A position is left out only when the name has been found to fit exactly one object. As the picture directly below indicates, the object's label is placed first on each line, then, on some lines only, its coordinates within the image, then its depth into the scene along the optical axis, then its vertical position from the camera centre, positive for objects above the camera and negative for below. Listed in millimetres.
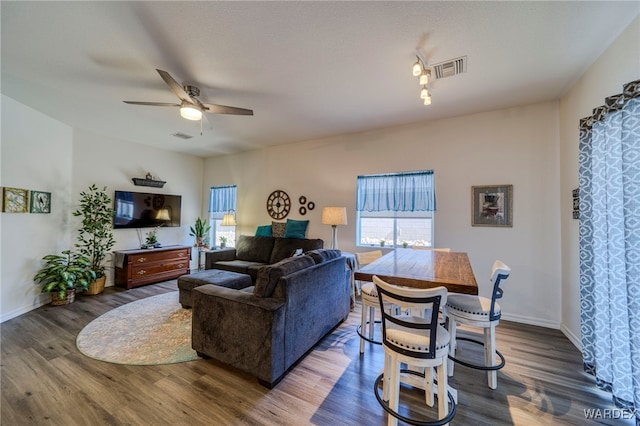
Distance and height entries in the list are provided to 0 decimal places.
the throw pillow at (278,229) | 5111 -244
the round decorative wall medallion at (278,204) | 5286 +311
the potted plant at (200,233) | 5855 -407
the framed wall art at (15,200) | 3068 +186
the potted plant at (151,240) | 5059 -528
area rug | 2371 -1399
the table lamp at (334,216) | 4047 +47
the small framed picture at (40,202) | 3434 +183
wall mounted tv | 4777 +140
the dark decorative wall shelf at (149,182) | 5066 +755
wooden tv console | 4484 -995
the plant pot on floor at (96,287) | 4102 -1259
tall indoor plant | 4184 -286
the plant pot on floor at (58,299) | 3588 -1290
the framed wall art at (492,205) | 3352 +233
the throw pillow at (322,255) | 2598 -421
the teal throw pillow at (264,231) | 5165 -296
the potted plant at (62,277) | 3553 -977
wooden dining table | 1550 -405
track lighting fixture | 2164 +1377
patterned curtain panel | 1663 -195
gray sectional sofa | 1944 -910
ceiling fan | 2475 +1257
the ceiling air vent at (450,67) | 2379 +1597
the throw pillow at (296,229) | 4873 -224
